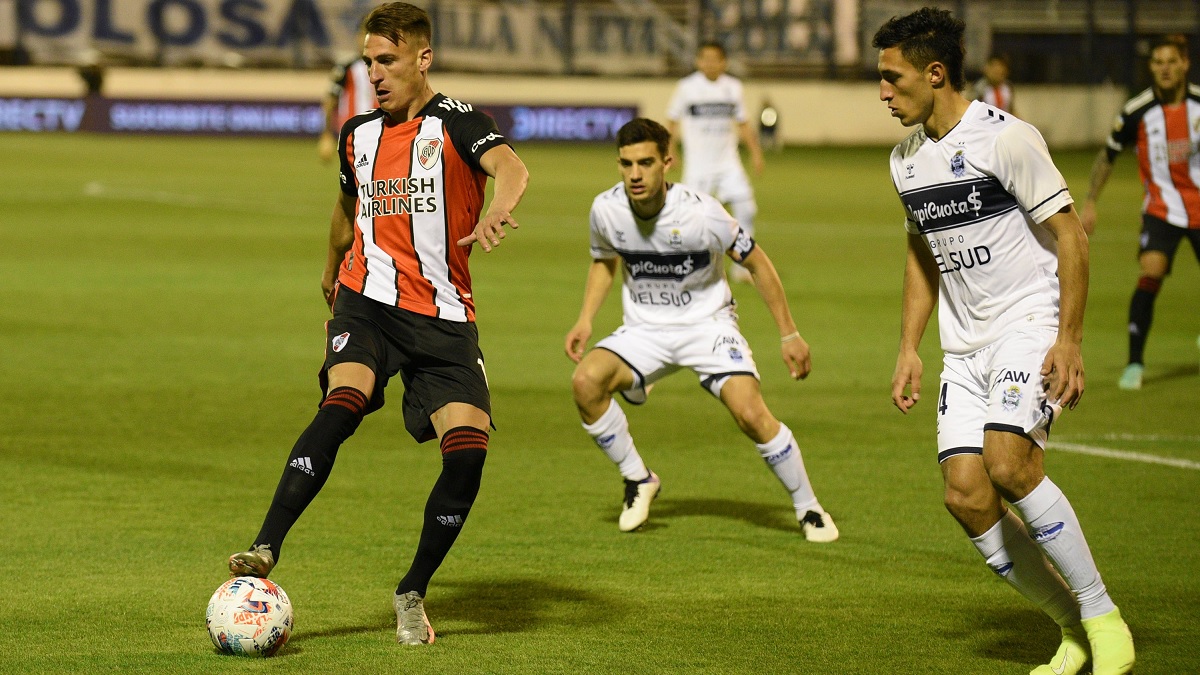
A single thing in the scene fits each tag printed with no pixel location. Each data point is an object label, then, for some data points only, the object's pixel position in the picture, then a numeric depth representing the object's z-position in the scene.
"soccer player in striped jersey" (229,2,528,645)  10.20
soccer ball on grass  9.65
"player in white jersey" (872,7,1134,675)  9.31
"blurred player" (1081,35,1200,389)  20.55
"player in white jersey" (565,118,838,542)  13.56
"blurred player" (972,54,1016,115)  42.34
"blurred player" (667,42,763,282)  33.91
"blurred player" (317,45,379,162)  31.27
